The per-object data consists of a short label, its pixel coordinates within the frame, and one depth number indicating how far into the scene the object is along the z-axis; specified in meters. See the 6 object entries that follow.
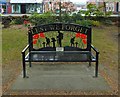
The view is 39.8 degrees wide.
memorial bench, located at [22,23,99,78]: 3.78
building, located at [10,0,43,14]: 23.56
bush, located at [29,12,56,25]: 10.09
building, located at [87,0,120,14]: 21.91
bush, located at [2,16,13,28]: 10.77
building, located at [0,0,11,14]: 23.15
